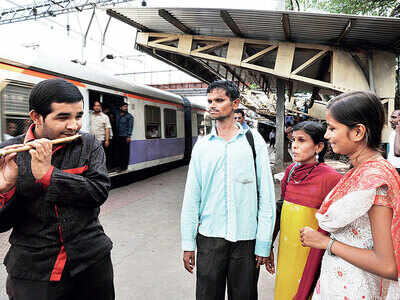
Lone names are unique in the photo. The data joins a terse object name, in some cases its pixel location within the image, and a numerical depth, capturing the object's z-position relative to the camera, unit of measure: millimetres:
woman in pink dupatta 1052
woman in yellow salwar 1850
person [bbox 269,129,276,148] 22605
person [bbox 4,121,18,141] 4672
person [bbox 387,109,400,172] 3877
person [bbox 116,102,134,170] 7488
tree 9480
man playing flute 1166
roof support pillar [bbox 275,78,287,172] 8695
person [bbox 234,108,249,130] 5192
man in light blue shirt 1766
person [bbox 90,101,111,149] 6469
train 4746
